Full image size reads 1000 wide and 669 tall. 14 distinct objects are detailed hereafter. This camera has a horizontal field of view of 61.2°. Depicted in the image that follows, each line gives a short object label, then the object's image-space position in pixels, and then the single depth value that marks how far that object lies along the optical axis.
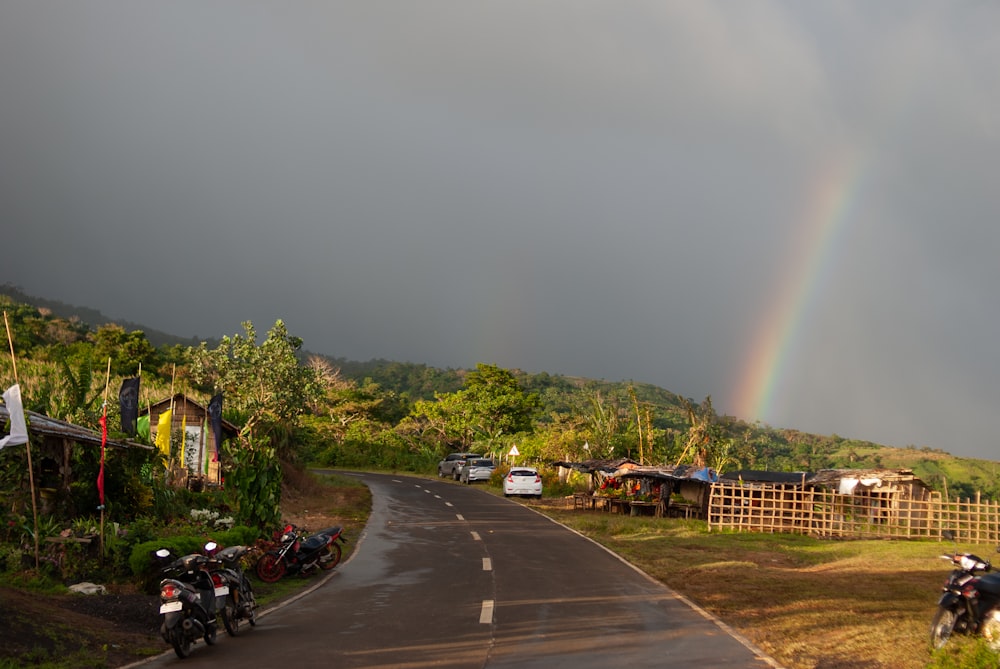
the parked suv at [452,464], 59.25
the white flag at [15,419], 12.16
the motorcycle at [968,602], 10.06
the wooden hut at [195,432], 30.70
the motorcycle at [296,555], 16.33
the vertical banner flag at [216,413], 26.98
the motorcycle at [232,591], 11.03
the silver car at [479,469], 55.12
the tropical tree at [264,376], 39.59
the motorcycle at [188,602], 9.75
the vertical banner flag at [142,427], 26.15
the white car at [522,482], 44.28
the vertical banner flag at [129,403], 23.28
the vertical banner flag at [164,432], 25.78
